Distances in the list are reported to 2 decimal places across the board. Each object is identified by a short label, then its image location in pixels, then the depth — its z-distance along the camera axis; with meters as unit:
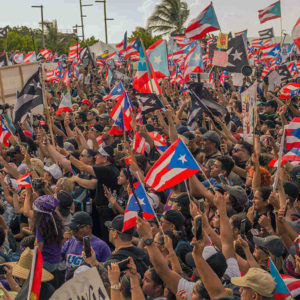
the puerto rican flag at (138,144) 7.93
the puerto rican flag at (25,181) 6.99
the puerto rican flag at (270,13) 19.11
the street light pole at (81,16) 50.84
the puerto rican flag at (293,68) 15.70
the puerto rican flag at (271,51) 19.83
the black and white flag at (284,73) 14.55
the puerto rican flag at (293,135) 6.62
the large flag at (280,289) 3.45
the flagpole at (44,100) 8.88
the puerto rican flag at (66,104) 11.98
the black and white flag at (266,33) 30.66
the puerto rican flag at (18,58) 23.75
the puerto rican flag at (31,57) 22.77
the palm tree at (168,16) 50.53
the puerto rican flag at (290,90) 11.71
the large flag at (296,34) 8.63
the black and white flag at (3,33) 29.15
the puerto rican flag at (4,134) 10.27
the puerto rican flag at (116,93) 12.31
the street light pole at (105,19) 44.91
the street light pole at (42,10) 47.54
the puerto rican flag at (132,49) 17.94
